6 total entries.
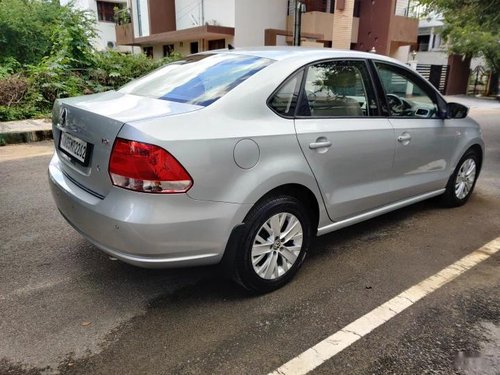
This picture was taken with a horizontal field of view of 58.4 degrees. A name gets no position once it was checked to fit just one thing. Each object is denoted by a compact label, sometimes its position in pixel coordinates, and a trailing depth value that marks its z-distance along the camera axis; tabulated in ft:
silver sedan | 8.27
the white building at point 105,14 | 108.88
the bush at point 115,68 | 38.06
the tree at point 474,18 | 30.40
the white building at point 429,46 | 114.70
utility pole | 34.53
